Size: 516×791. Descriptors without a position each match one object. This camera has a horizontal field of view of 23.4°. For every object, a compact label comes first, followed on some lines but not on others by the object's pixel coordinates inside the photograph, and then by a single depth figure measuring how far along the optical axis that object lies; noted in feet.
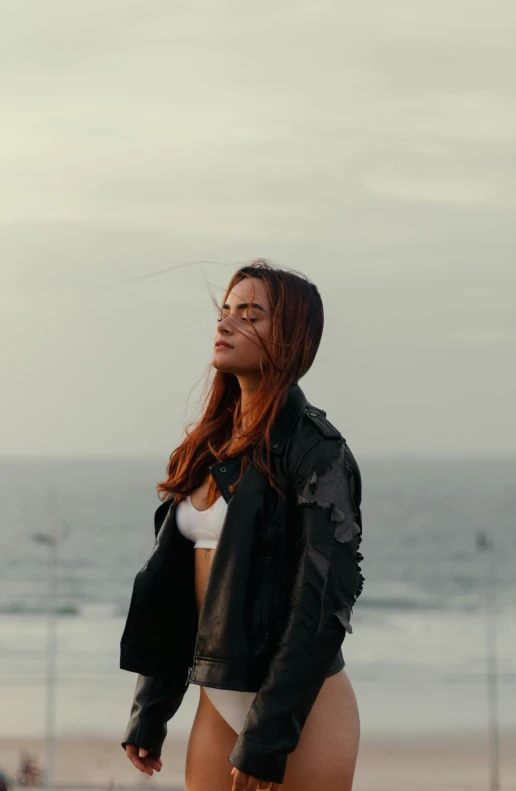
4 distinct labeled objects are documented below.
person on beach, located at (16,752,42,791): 55.98
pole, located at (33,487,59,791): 56.39
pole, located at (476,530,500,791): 66.44
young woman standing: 8.69
